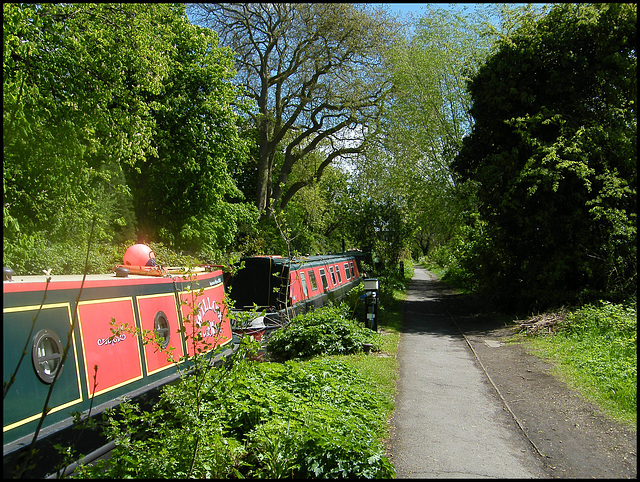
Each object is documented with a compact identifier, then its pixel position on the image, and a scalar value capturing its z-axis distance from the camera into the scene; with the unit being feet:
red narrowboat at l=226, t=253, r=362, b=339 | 36.68
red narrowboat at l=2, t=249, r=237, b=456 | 11.98
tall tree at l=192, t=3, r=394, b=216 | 51.88
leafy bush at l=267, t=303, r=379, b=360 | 29.91
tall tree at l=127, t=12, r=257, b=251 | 53.98
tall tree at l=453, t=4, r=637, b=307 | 36.55
